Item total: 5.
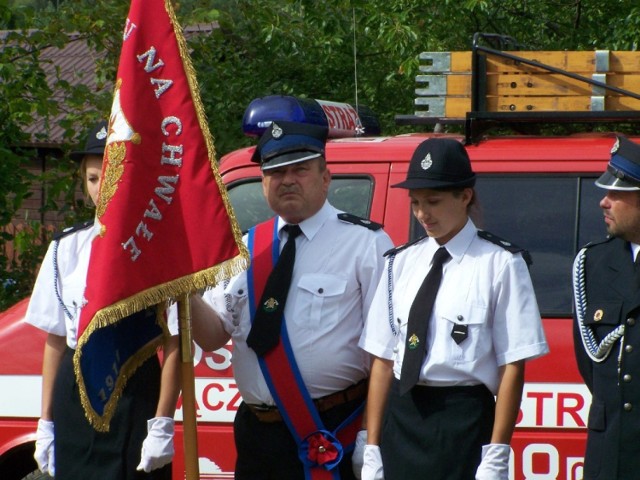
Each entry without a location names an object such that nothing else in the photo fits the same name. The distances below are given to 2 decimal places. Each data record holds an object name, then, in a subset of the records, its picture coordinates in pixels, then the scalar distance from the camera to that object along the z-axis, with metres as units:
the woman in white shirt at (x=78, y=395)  8.56
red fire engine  9.62
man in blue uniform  7.87
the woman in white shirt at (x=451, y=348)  7.55
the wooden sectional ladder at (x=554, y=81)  10.28
